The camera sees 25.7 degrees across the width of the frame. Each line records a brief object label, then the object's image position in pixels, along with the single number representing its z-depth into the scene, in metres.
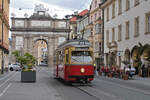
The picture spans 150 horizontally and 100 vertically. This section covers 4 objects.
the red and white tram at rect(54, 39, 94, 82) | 21.02
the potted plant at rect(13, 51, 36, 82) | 24.71
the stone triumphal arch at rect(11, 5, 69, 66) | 83.56
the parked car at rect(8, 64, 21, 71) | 63.75
